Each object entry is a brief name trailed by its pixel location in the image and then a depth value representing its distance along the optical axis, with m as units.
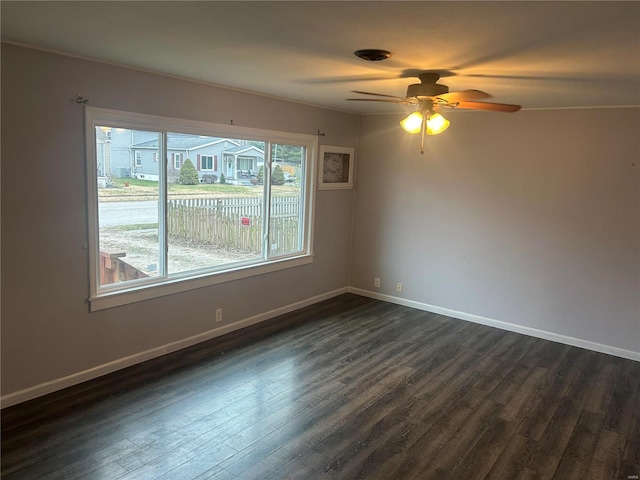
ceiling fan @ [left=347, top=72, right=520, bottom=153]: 3.05
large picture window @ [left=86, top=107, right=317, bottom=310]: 3.61
